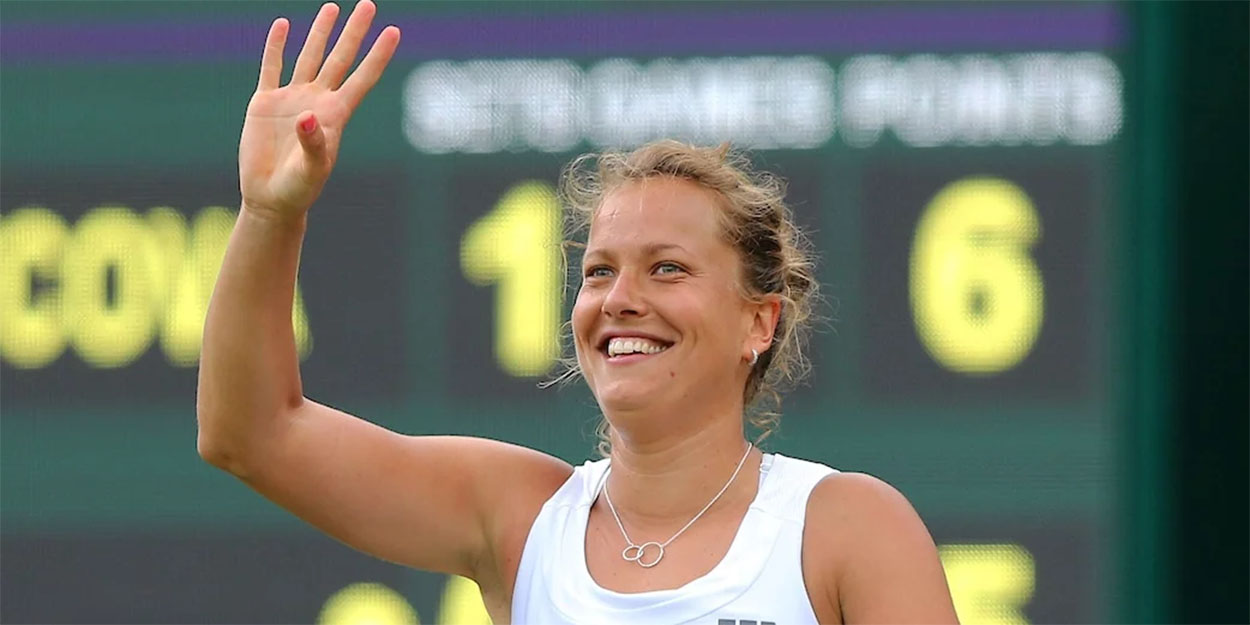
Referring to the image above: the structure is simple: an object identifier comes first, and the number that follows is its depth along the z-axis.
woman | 10.62
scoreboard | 11.33
